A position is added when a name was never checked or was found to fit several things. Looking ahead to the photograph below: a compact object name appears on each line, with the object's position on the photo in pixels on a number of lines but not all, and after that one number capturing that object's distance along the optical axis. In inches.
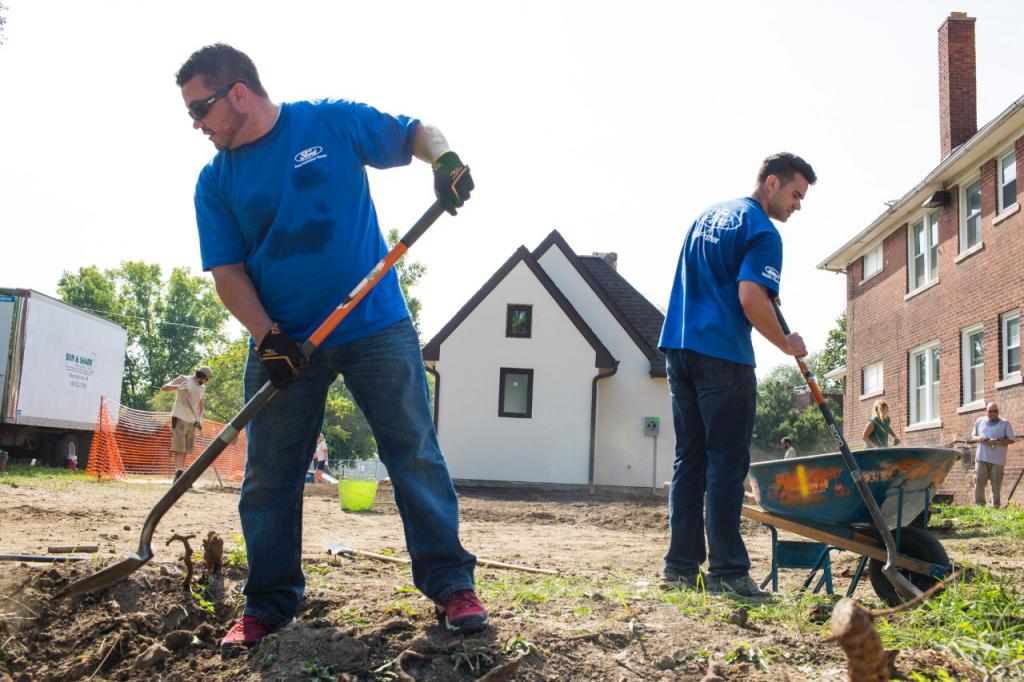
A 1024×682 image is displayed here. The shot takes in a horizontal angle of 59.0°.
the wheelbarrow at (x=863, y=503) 173.0
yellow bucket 433.7
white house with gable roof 932.6
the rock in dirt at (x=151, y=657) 114.5
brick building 616.1
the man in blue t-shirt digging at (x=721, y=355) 163.6
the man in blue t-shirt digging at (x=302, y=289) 125.0
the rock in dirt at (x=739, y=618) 129.5
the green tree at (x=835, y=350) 2524.6
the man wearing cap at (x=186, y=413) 530.3
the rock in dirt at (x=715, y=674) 103.8
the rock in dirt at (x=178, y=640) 120.8
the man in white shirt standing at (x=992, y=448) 524.1
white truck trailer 743.1
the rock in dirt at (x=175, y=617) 132.6
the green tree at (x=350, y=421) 2108.8
